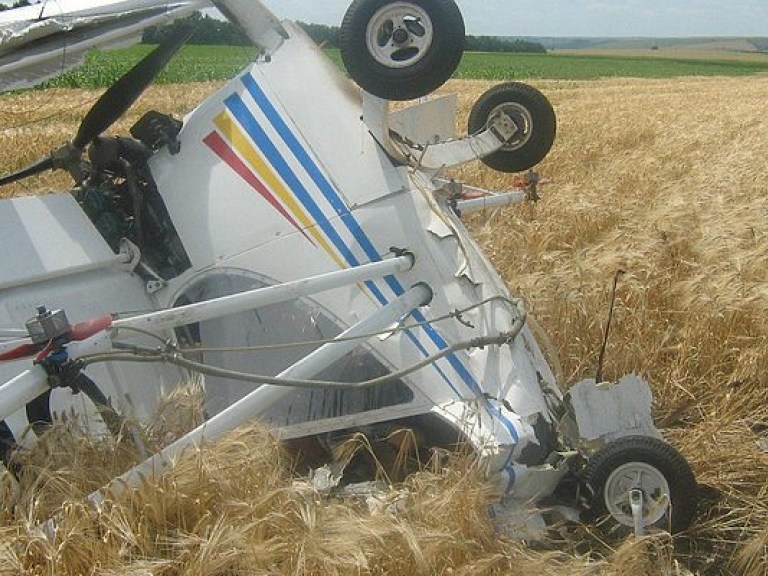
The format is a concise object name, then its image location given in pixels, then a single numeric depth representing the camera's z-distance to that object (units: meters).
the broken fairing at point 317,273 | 3.04
